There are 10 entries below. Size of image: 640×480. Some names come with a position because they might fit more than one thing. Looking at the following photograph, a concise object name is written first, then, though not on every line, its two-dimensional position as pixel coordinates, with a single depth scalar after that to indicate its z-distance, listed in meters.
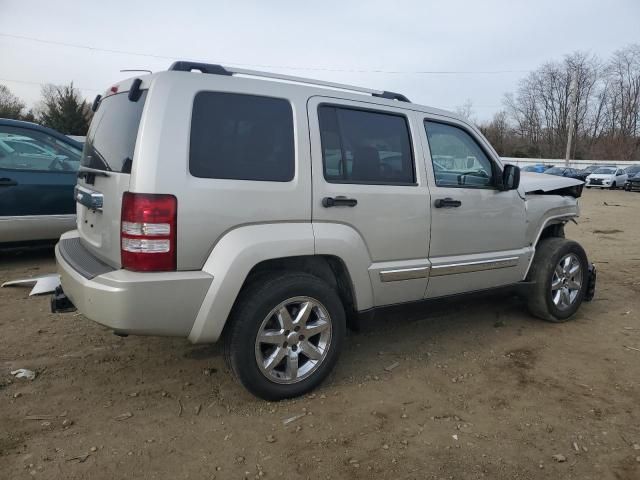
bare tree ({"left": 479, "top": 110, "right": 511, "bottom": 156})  62.66
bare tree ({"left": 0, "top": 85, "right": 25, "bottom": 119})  40.93
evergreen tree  41.09
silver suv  2.55
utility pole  43.09
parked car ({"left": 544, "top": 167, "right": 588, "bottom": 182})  30.80
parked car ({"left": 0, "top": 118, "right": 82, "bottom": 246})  5.58
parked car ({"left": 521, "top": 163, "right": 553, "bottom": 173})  33.97
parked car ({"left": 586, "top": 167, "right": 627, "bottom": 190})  30.31
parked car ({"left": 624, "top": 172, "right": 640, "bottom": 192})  28.98
